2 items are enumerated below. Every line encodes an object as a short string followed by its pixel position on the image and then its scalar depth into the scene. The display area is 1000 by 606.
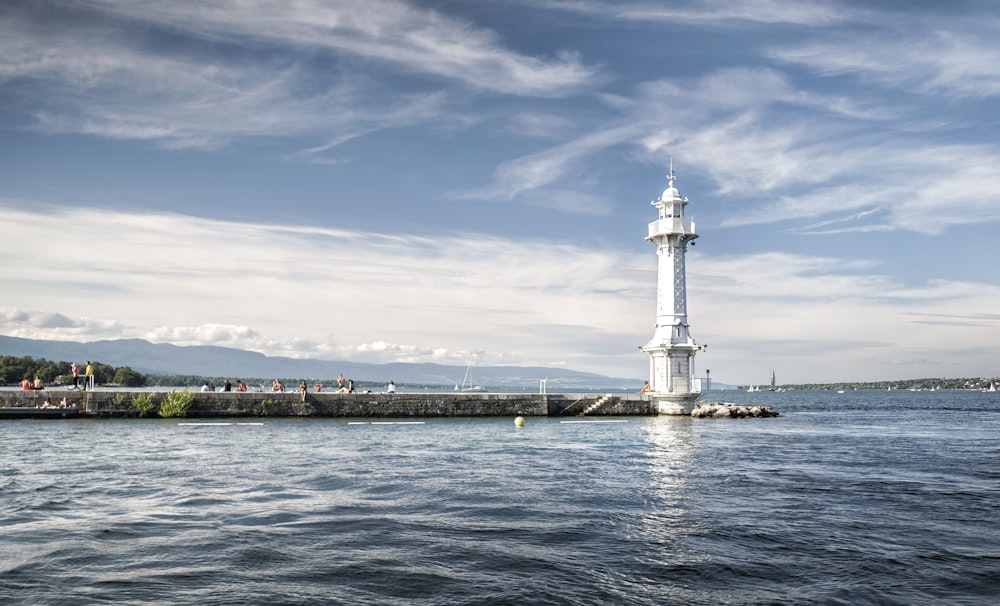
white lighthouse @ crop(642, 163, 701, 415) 47.94
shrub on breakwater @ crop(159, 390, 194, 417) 39.75
